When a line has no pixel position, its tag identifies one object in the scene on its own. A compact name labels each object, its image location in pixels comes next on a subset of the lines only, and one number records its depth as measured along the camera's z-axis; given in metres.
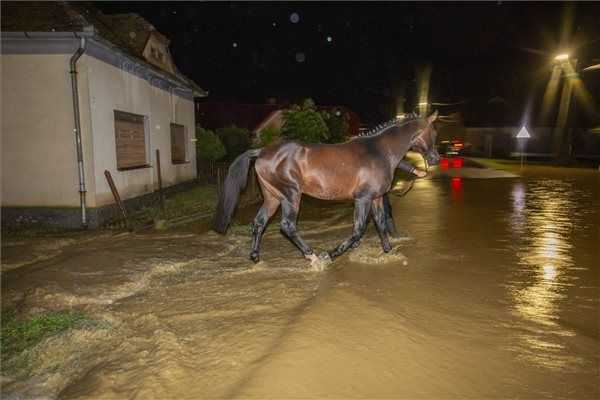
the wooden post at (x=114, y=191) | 8.88
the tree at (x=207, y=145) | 18.31
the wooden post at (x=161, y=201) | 10.65
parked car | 35.31
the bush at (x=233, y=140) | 21.38
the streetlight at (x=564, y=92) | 25.19
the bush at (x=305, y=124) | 20.27
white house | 8.71
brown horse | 5.68
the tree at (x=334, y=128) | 25.47
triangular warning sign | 23.61
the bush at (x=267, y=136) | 19.05
